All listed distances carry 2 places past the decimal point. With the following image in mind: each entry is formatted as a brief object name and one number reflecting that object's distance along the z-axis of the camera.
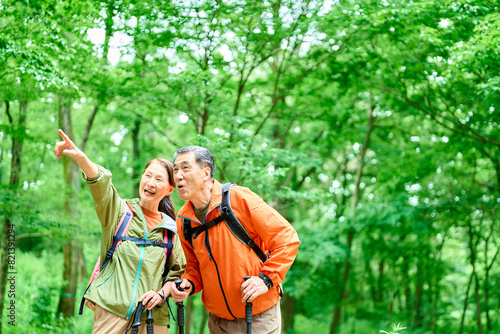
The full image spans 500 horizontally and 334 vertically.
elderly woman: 2.63
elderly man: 2.59
